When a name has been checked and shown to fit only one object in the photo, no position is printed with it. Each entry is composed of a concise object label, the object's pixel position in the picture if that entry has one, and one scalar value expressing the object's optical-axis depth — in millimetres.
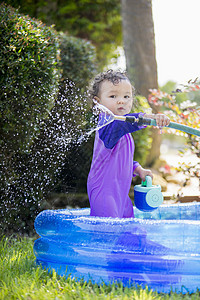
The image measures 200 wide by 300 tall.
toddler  2289
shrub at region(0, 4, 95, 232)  3062
